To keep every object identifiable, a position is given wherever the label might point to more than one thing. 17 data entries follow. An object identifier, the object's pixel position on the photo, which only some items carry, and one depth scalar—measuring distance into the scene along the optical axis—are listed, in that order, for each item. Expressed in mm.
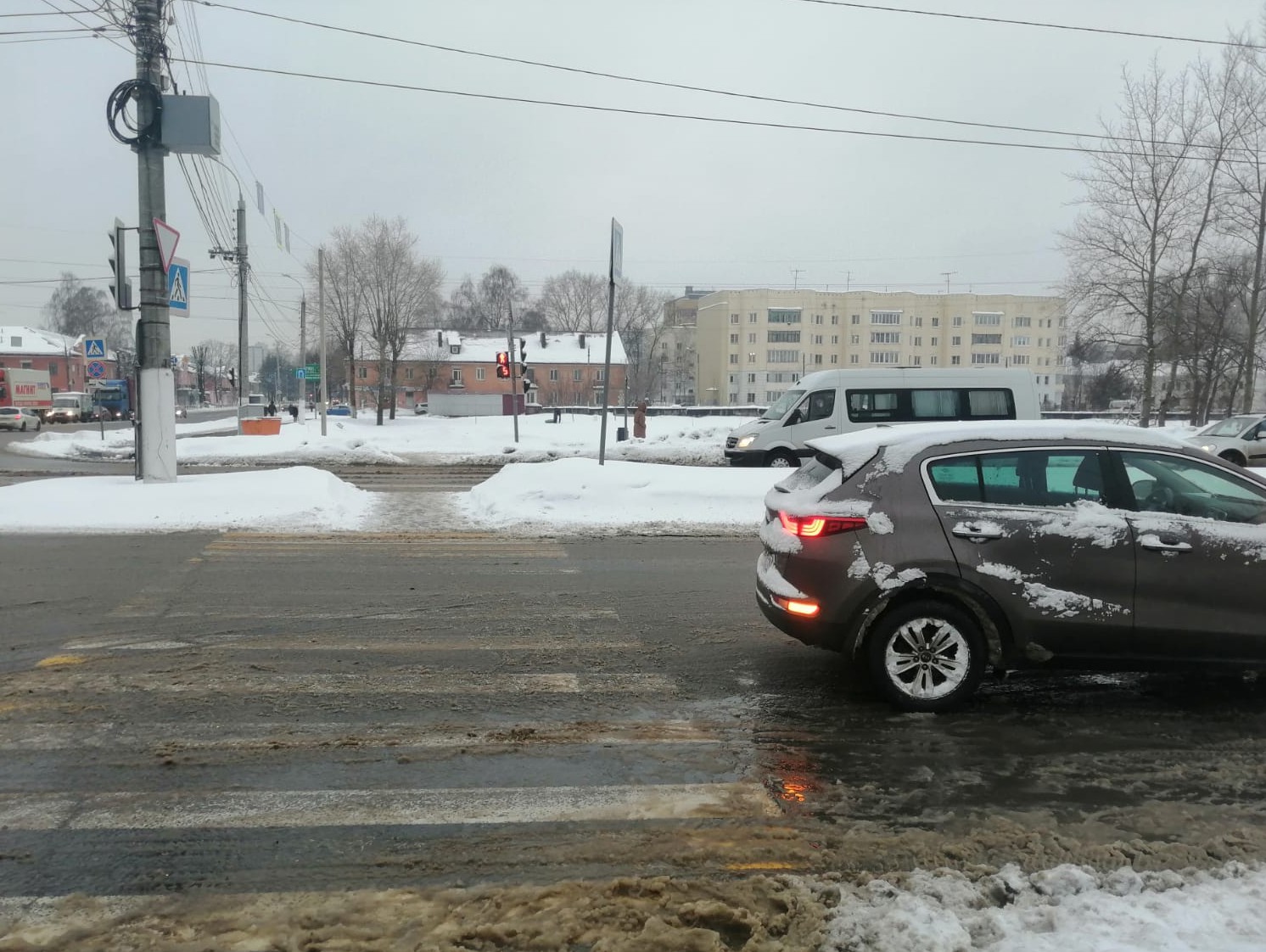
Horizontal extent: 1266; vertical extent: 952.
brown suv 4910
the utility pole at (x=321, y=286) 34625
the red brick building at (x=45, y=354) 95312
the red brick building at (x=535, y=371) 89444
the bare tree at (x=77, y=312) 113688
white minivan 18719
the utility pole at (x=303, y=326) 39781
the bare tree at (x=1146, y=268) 38844
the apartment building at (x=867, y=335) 94500
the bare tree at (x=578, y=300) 112812
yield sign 13508
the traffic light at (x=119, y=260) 13594
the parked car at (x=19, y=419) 48969
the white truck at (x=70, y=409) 61938
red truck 64250
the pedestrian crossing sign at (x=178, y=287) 13742
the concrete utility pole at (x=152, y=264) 13695
